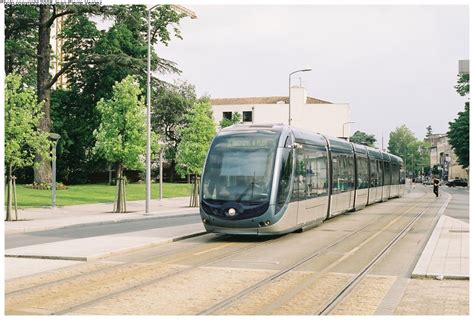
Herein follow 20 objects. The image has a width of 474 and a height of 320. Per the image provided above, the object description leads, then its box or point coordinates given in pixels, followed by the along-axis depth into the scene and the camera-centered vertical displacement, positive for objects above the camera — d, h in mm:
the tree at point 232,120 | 94312 +7705
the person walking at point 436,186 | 56938 -497
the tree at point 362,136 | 172550 +10844
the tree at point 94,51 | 45281 +9734
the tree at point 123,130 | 34219 +2294
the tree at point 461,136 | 89625 +5556
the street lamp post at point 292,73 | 46819 +7003
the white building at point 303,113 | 107625 +9897
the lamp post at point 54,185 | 33969 -345
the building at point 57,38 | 57062 +11246
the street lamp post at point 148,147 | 32578 +1417
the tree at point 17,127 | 27000 +1901
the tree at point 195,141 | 42250 +2235
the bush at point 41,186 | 47938 -552
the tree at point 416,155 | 171750 +6107
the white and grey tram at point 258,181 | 18219 -62
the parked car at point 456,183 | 106894 -472
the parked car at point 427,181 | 127775 -240
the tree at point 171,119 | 74750 +6288
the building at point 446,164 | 140325 +3053
